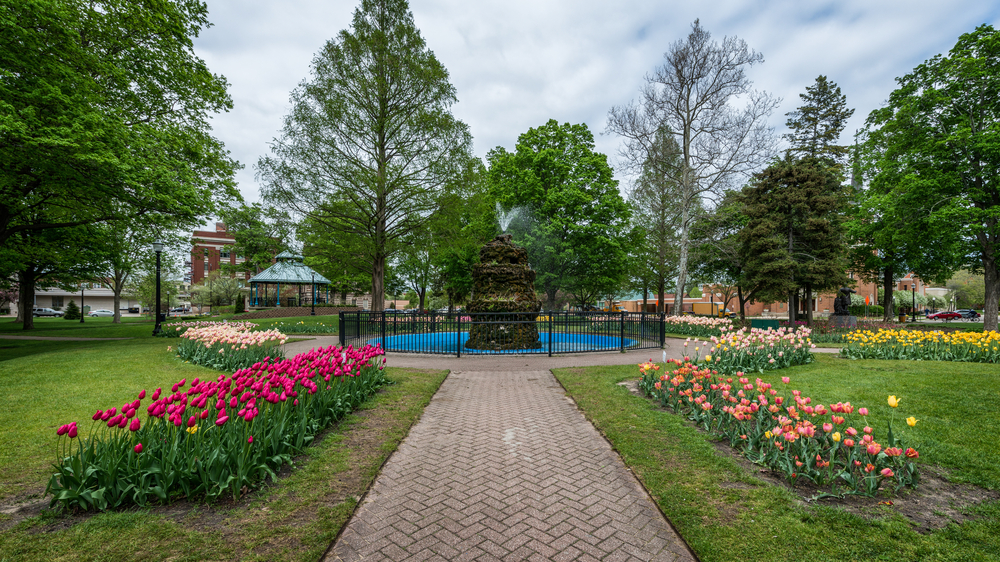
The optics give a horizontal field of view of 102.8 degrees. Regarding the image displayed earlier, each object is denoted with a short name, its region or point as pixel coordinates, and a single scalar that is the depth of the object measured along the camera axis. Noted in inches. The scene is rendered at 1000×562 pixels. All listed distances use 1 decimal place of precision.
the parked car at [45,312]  1993.0
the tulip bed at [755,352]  317.7
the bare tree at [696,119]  806.5
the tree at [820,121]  1196.5
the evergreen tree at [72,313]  1518.2
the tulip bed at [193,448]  118.6
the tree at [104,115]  392.8
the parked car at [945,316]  1755.5
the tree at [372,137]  700.7
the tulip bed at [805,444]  129.8
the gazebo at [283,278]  1537.9
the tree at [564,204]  999.6
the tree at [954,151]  654.6
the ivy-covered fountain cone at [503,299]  490.6
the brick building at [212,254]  2370.8
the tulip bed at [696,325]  677.3
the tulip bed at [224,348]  326.6
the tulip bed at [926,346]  358.9
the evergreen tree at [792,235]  779.4
